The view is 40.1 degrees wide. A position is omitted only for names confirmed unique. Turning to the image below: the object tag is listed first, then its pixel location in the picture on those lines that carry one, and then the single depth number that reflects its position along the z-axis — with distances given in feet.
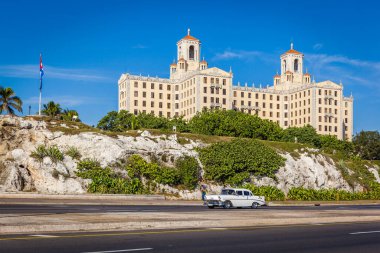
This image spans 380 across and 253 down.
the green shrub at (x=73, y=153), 189.98
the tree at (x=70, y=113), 334.97
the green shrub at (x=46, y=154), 181.78
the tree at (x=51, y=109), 325.42
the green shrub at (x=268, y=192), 194.06
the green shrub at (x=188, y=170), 201.77
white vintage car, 120.88
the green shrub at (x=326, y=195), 211.41
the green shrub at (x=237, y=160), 212.23
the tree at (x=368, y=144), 416.26
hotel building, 498.28
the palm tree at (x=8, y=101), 268.00
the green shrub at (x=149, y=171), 194.59
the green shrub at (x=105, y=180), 178.70
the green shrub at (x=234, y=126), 290.15
